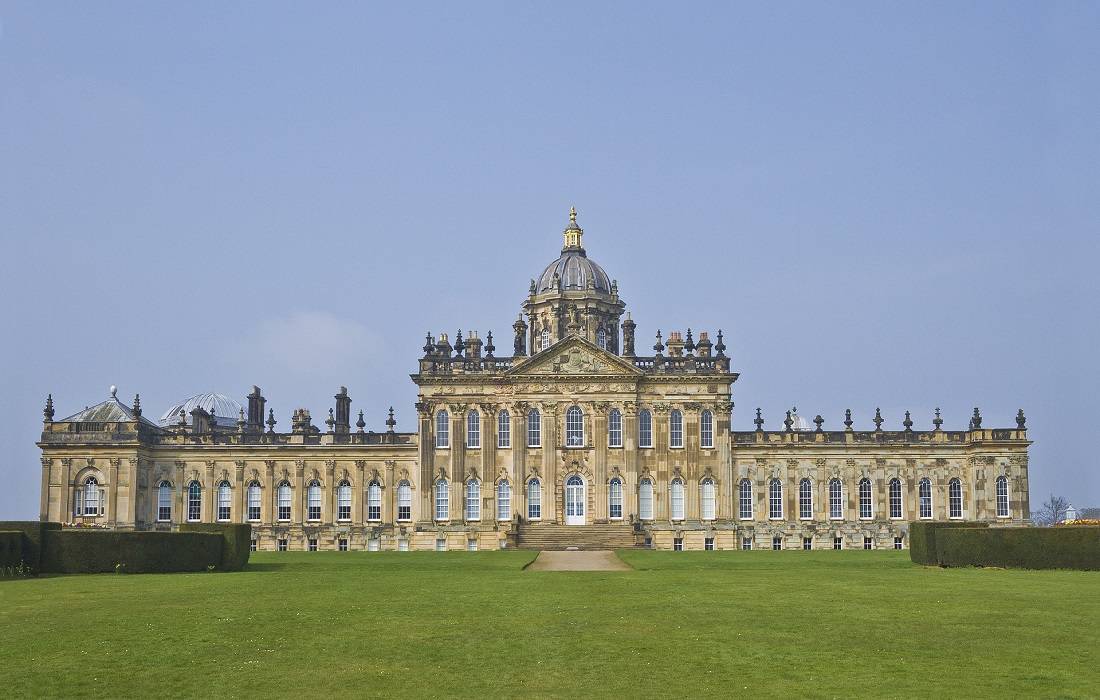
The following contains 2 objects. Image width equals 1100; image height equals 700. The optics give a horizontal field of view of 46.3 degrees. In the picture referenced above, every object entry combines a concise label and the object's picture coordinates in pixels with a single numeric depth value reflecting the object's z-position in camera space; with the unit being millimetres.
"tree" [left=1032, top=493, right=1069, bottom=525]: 186600
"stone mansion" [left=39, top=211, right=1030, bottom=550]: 74812
